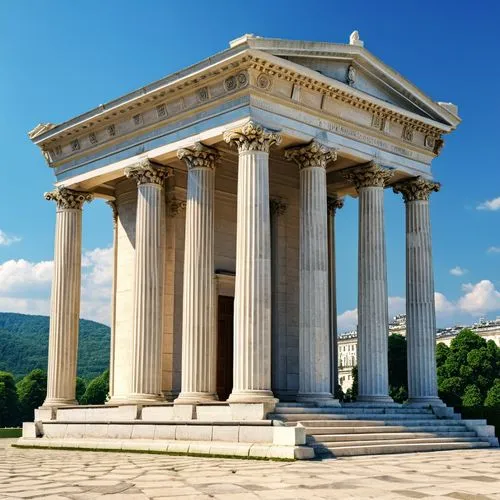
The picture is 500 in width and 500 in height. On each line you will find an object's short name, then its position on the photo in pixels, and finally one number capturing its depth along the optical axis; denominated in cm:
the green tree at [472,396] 10094
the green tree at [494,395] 9794
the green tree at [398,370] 9791
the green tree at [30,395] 11521
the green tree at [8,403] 11331
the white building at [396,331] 15812
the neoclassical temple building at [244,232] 3228
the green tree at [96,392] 12086
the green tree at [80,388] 12900
